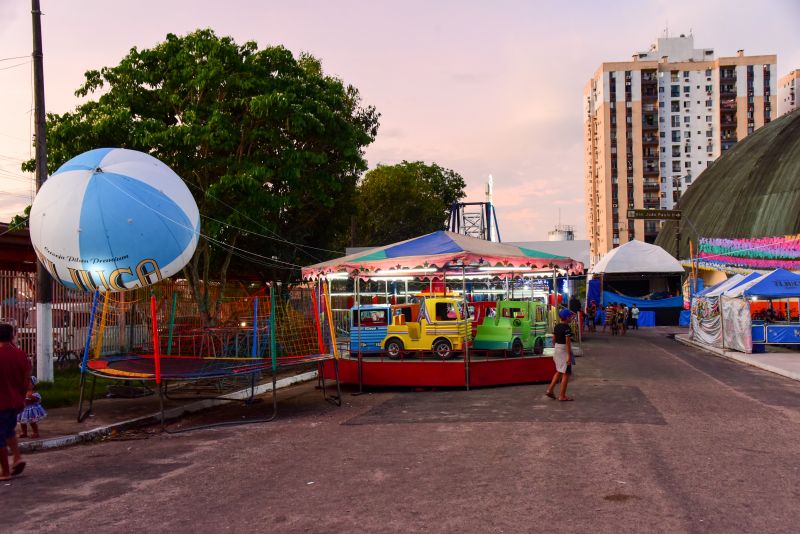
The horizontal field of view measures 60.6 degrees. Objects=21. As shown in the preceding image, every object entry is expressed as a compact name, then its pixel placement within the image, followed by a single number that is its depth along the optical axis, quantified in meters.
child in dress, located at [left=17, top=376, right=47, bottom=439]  9.59
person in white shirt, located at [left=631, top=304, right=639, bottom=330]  47.88
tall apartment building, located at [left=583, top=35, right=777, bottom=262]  119.00
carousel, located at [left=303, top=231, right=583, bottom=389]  15.18
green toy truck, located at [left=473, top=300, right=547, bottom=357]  17.52
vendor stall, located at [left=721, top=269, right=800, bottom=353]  24.75
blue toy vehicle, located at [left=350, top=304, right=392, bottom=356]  17.23
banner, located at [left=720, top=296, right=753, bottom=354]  24.66
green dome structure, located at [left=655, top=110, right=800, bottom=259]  53.19
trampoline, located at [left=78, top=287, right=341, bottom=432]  11.41
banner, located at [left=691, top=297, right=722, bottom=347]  28.09
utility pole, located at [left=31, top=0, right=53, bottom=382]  13.80
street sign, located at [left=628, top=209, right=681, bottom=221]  51.93
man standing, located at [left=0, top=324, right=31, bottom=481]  7.68
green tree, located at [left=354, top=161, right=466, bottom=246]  57.66
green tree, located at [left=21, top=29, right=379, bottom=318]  21.59
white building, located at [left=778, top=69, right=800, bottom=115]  133.00
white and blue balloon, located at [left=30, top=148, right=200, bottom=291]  11.34
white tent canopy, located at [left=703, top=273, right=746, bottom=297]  30.23
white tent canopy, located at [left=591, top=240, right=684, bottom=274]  55.25
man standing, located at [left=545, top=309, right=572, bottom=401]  12.75
